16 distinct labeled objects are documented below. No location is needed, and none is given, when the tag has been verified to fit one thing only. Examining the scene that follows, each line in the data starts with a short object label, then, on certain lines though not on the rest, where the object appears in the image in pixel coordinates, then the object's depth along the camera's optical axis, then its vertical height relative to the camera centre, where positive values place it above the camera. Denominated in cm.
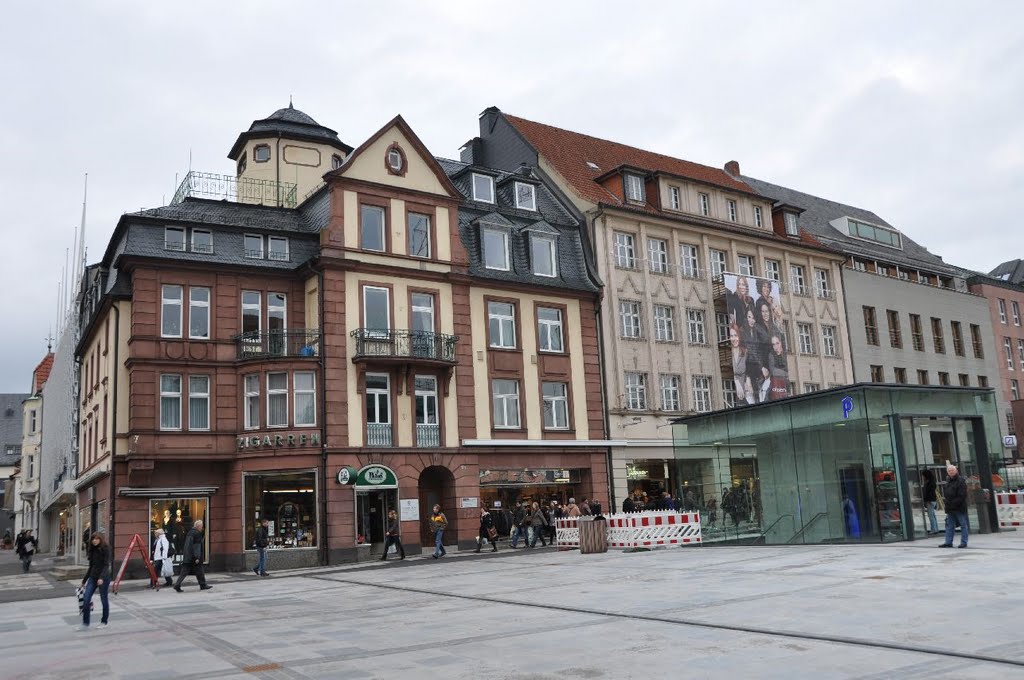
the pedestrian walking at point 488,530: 3200 -87
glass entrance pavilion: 2409 +57
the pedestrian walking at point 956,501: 2027 -50
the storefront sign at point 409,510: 3219 -4
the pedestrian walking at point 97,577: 1570 -83
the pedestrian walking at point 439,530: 3016 -72
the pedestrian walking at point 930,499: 2425 -50
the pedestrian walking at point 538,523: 3322 -73
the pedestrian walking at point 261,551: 2766 -98
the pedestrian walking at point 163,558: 2483 -92
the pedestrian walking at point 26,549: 3847 -72
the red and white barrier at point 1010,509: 2633 -95
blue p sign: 2472 +200
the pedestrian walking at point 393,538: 3064 -90
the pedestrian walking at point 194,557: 2350 -87
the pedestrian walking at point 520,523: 3288 -70
